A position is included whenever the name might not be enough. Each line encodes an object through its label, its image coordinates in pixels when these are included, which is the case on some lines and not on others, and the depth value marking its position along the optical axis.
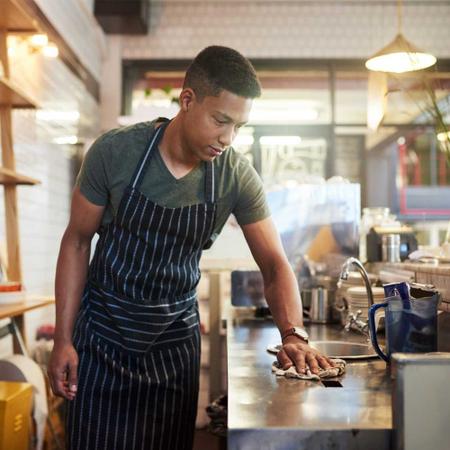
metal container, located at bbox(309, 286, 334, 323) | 2.82
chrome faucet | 2.21
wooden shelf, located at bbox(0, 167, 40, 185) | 2.78
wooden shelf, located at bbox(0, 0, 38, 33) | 2.79
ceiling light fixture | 2.85
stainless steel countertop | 1.11
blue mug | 1.53
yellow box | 2.38
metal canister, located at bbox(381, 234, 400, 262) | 3.18
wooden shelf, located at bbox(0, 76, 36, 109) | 2.75
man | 1.87
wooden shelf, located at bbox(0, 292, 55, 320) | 2.56
